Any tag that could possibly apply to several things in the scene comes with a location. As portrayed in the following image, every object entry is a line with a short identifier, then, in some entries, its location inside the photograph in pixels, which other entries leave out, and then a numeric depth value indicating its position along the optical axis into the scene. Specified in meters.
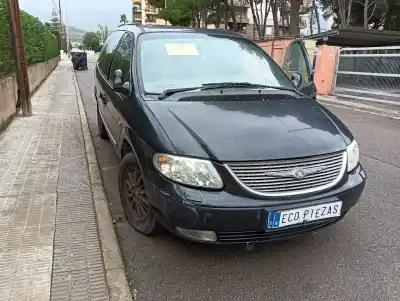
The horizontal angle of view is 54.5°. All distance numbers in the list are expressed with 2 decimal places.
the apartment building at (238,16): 57.69
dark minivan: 2.57
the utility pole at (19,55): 7.68
